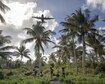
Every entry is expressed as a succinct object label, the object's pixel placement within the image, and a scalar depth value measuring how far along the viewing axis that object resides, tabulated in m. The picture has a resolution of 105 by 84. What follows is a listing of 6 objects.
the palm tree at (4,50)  13.84
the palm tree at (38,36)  16.05
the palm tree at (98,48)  18.20
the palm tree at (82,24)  13.75
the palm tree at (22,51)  27.35
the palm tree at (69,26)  13.81
